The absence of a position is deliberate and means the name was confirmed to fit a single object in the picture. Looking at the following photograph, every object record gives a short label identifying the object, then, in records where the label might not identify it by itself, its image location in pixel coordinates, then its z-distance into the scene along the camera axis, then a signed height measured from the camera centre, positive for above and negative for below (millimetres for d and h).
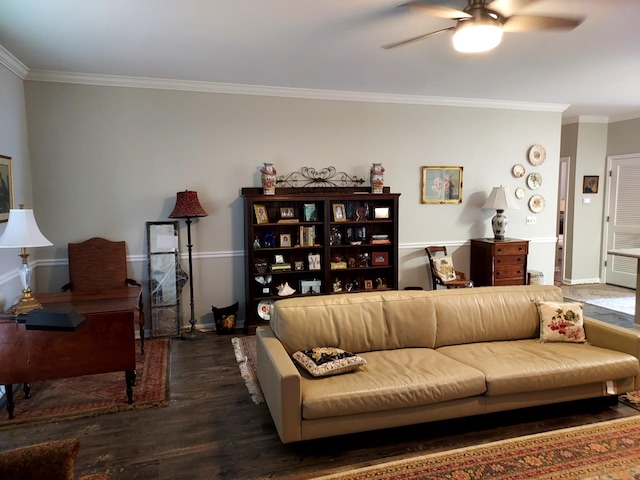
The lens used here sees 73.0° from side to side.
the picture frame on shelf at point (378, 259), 5168 -633
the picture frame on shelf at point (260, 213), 4777 -82
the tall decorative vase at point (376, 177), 5043 +340
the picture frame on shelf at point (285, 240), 4895 -388
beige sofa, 2381 -990
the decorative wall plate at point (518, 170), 5898 +498
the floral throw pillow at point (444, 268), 5289 -760
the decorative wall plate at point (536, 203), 6023 +51
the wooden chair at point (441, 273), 5219 -831
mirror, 4641 -789
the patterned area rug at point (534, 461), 2264 -1395
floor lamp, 4374 -67
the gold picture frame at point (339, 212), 5004 -71
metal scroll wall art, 5066 +318
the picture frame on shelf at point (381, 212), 5113 -76
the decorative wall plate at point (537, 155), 5941 +715
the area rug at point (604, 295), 5656 -1277
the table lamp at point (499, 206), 5434 +7
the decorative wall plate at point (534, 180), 5992 +368
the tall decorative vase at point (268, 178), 4672 +297
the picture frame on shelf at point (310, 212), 4926 -70
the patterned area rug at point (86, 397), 2926 -1416
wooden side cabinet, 5379 -688
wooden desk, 2783 -952
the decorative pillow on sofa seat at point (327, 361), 2527 -927
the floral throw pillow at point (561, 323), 3145 -852
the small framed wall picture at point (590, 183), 6941 +382
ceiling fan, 2543 +1130
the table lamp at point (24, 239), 2877 -228
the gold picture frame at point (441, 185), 5559 +276
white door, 6602 -122
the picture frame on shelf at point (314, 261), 4944 -632
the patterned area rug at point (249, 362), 3262 -1394
